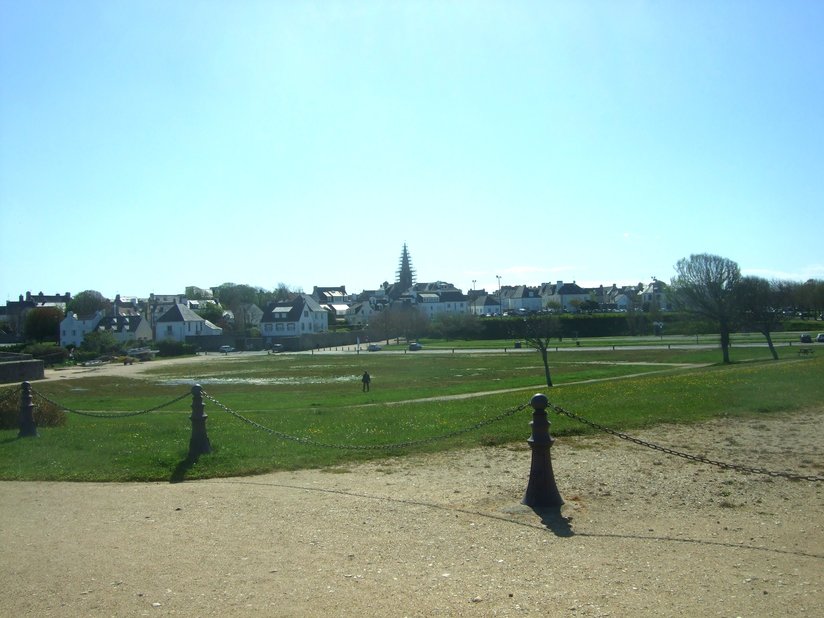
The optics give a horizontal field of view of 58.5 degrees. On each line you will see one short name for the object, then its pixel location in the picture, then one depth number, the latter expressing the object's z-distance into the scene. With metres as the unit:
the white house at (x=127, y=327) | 131.00
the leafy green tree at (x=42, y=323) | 128.88
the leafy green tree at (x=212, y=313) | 160.88
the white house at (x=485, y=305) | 177.12
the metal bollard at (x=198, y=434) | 11.42
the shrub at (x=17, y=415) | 16.16
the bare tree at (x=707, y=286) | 53.94
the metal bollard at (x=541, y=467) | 7.89
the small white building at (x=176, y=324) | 130.25
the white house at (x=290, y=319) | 138.00
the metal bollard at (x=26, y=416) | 14.17
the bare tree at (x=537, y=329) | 39.98
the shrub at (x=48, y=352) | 90.44
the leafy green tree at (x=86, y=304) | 154.00
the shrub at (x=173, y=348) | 107.44
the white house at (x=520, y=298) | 175.62
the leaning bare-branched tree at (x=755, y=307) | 50.12
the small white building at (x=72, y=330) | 126.62
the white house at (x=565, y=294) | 163.12
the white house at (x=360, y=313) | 173.62
